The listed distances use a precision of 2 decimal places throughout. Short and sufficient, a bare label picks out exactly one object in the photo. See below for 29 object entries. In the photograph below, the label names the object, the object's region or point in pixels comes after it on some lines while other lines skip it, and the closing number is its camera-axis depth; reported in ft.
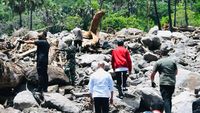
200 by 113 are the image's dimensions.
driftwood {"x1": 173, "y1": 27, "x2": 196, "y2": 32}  119.49
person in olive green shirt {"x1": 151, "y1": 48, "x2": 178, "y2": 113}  36.29
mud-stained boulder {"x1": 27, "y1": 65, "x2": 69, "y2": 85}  47.34
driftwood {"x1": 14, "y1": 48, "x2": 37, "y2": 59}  61.31
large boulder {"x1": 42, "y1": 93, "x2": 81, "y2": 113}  40.93
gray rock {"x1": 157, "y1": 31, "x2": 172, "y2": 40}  86.75
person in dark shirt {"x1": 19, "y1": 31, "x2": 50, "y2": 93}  44.24
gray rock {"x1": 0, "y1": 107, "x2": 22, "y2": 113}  39.38
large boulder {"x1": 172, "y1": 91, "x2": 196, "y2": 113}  39.78
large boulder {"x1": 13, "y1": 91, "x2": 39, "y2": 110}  41.14
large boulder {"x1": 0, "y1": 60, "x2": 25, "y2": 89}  44.57
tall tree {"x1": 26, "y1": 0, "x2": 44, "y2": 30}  257.38
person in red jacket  43.39
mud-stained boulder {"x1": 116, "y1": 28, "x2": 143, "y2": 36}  100.59
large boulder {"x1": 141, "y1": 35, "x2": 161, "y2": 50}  73.46
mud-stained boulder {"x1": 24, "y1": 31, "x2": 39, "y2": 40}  70.74
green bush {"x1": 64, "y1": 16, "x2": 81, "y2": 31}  258.26
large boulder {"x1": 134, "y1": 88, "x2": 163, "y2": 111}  40.70
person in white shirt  34.50
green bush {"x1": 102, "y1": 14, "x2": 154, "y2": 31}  223.94
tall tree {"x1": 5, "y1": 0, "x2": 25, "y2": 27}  247.81
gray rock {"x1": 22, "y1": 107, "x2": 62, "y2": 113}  40.10
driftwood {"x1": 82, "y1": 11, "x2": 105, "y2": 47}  72.90
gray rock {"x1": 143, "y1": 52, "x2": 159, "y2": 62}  64.44
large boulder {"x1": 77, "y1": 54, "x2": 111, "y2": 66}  61.65
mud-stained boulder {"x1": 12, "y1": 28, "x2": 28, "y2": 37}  80.78
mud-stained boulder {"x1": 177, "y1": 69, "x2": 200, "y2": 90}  48.91
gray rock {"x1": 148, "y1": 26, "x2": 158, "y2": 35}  93.78
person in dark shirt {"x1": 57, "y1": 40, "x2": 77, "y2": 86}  50.58
